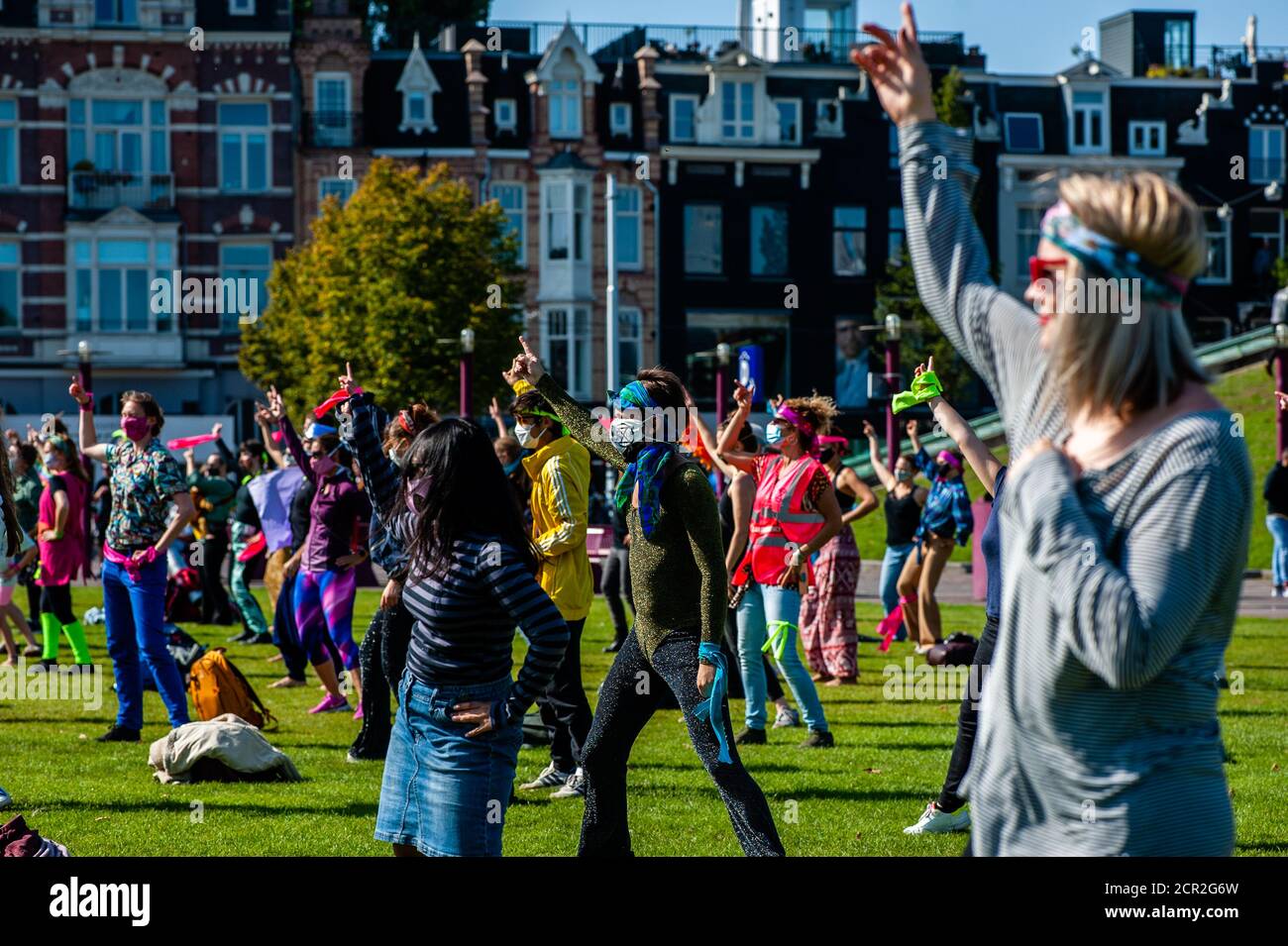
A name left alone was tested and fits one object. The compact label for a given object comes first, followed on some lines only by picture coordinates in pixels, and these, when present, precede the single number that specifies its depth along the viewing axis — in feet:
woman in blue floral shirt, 32.01
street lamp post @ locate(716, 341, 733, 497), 105.81
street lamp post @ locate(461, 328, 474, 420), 92.17
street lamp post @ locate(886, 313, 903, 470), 91.04
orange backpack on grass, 34.45
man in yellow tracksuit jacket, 27.86
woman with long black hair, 15.61
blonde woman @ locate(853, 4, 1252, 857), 8.80
